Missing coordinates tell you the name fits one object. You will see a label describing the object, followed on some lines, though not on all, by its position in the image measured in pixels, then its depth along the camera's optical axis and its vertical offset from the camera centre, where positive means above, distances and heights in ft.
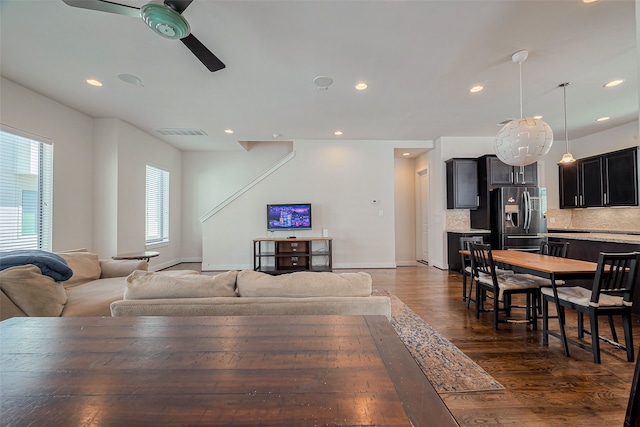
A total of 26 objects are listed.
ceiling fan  5.95 +4.82
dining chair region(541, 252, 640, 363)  6.72 -2.19
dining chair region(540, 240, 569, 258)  10.87 -1.35
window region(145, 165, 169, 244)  18.69 +1.09
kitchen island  10.16 -1.28
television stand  17.70 -2.45
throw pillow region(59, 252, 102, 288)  9.55 -1.73
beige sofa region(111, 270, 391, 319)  4.87 -1.46
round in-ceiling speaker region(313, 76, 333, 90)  10.71 +5.70
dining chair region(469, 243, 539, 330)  8.81 -2.30
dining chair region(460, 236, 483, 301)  11.15 -2.23
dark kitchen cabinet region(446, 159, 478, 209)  17.98 +2.32
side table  13.18 -1.84
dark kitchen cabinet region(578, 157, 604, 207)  16.67 +2.22
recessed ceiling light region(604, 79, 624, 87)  11.13 +5.68
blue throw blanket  7.30 -1.15
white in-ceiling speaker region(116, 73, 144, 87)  10.47 +5.77
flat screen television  18.80 +0.15
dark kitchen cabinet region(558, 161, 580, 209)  18.26 +2.16
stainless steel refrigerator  16.46 -0.03
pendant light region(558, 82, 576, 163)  11.34 +5.67
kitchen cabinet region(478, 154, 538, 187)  17.16 +2.79
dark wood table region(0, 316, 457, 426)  1.91 -1.41
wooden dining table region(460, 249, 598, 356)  7.29 -1.49
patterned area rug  5.94 -3.76
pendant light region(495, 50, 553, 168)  8.75 +2.63
